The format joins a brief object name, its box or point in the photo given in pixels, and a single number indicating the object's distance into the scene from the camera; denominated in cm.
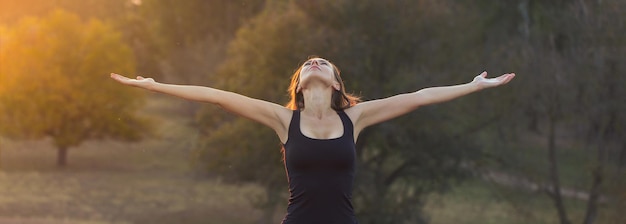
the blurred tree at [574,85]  1633
